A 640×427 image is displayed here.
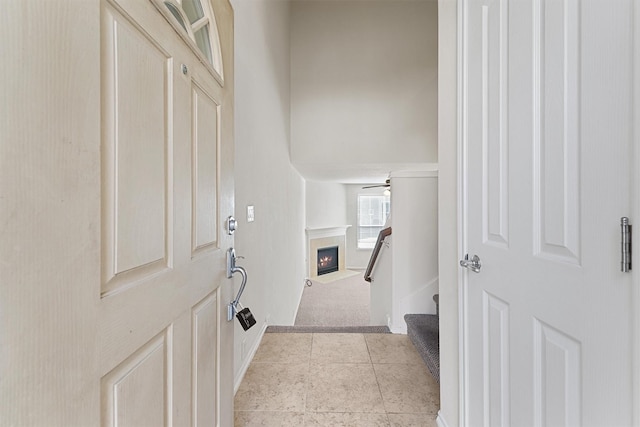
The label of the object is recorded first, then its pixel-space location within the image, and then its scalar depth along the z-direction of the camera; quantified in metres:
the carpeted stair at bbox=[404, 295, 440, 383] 1.76
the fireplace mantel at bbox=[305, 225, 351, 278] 6.43
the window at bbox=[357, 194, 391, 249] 8.10
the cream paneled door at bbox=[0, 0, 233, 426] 0.38
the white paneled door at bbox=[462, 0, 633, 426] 0.59
